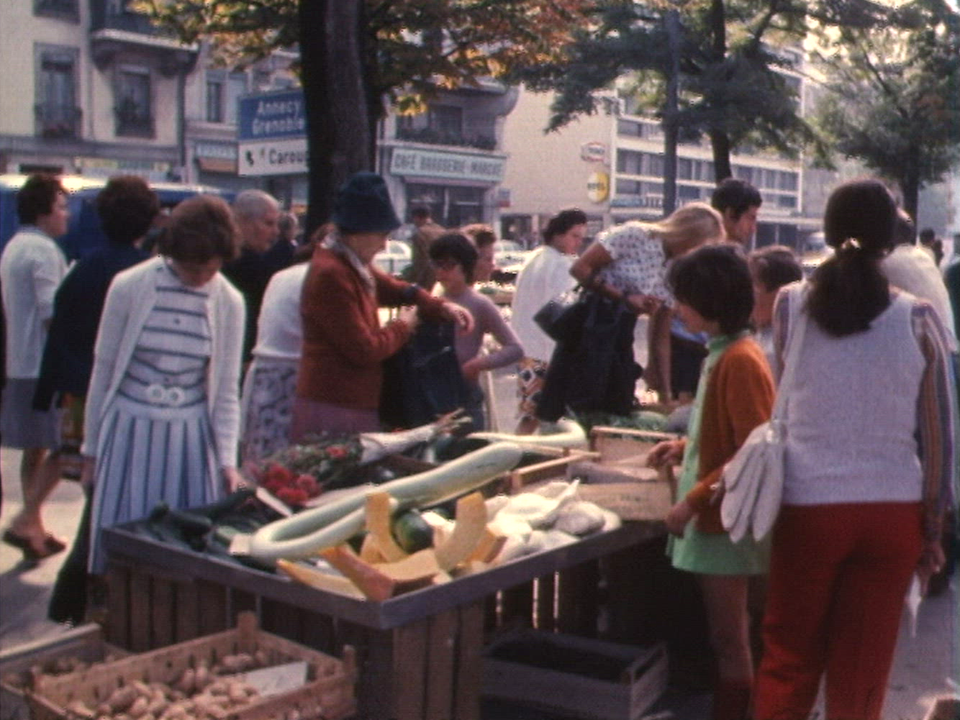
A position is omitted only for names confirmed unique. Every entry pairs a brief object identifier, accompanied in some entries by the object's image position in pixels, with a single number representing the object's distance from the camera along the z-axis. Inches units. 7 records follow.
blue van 549.0
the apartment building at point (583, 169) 2393.0
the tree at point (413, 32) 613.3
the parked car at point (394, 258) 1126.4
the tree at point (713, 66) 1039.0
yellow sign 2315.5
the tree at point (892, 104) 1165.1
